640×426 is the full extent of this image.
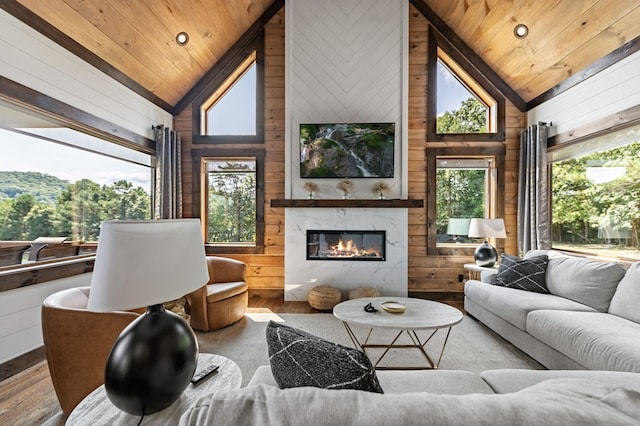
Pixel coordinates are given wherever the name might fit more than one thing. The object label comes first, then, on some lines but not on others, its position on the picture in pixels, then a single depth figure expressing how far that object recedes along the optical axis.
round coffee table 2.12
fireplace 4.30
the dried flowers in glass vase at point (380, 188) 4.27
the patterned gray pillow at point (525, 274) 3.05
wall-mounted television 4.27
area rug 2.48
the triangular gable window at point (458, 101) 4.48
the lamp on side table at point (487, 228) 3.71
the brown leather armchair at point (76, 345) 1.66
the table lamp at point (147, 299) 0.91
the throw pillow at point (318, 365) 0.90
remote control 1.23
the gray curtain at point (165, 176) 4.10
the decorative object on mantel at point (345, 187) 4.25
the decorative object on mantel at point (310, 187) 4.31
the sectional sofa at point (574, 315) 1.87
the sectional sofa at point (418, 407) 0.63
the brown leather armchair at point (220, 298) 3.12
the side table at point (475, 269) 3.76
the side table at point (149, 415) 0.98
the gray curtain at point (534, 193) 3.96
